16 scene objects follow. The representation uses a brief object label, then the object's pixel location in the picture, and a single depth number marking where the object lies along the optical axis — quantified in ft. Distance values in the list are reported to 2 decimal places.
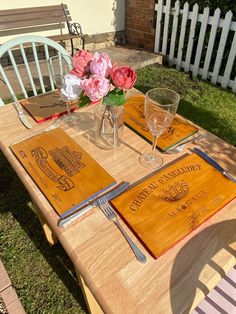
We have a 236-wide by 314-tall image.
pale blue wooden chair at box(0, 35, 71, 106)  6.35
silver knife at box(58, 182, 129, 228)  3.07
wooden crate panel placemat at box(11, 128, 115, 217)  3.34
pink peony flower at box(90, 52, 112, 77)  3.34
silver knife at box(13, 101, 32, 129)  4.67
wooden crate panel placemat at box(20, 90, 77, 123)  4.88
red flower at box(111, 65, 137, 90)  3.28
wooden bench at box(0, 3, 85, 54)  13.96
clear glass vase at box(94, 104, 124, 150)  3.91
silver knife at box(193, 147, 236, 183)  3.63
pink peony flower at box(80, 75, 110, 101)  3.24
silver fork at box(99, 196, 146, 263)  2.74
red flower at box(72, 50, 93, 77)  3.51
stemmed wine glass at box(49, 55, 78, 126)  4.31
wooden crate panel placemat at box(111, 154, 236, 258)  2.93
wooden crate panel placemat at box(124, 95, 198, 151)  4.30
